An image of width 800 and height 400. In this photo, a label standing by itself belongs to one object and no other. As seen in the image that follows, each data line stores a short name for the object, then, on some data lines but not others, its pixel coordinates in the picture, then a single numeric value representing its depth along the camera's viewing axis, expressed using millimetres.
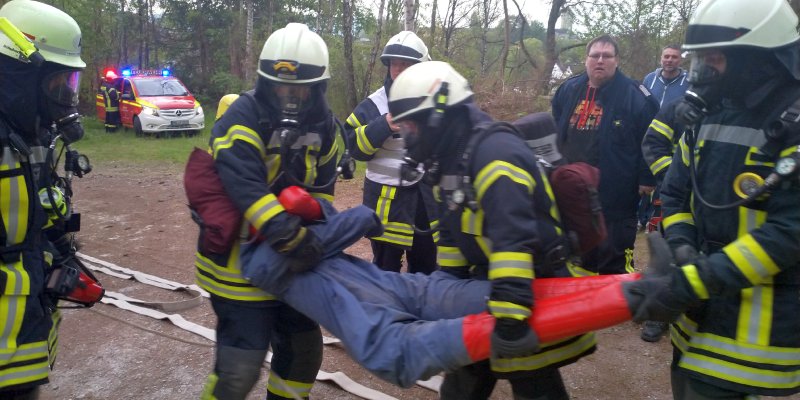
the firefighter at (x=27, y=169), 2752
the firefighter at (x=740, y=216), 2281
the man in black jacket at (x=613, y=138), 4656
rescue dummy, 2359
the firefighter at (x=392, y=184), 4361
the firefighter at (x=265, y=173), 2826
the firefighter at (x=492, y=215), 2332
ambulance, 17609
